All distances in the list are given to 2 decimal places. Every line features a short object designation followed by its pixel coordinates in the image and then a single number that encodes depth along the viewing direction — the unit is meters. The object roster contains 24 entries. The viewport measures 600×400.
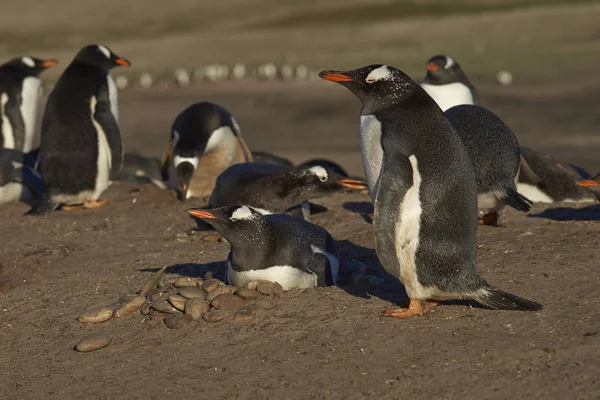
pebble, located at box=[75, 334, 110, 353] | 10.83
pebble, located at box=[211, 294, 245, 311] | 11.16
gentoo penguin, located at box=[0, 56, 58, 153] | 24.77
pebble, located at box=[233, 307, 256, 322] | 10.93
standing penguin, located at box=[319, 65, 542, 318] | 10.37
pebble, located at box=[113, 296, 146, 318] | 11.61
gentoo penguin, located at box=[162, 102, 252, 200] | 19.12
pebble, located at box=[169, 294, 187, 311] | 11.28
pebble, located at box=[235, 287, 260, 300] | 11.33
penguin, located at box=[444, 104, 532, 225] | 13.91
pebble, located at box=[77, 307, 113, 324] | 11.59
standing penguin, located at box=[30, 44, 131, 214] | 19.45
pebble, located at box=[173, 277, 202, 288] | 12.11
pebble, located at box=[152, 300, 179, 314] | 11.31
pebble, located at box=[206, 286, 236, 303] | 11.28
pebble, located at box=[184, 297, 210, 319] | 11.16
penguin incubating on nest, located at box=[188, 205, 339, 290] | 11.64
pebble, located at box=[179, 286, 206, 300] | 11.36
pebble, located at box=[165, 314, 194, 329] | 11.05
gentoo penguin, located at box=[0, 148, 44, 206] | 20.52
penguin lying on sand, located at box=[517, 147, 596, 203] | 17.72
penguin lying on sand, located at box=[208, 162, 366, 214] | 15.48
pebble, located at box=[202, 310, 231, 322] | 10.99
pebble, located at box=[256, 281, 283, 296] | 11.41
